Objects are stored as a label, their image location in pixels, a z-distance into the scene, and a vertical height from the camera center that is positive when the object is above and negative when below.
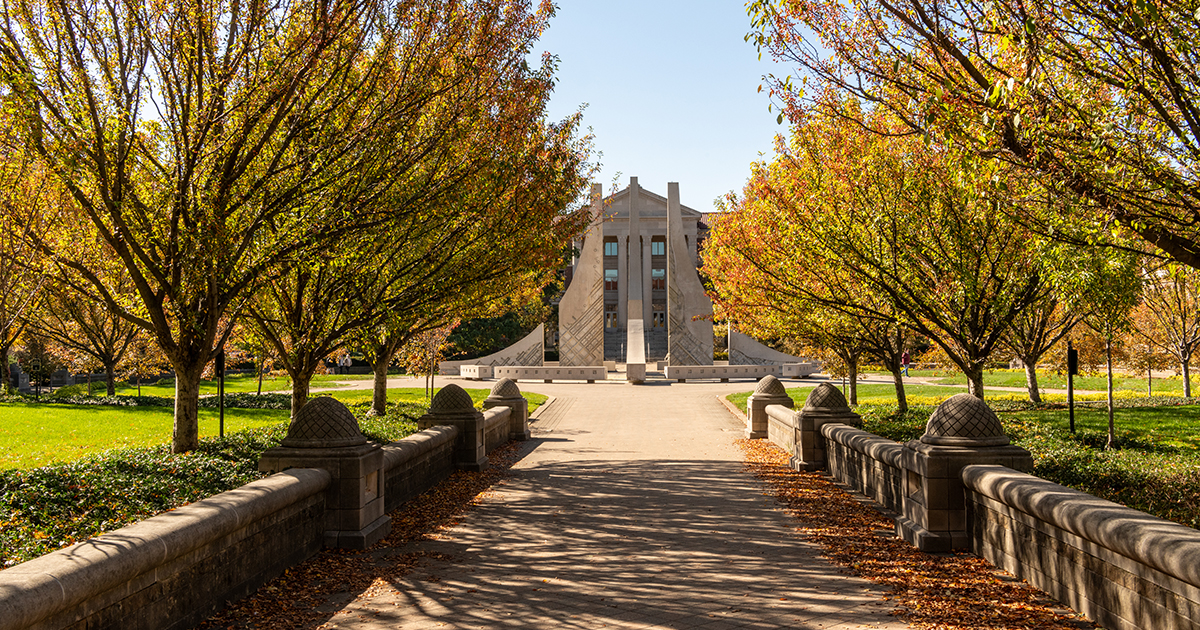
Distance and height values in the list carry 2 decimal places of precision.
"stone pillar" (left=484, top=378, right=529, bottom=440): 17.45 -1.05
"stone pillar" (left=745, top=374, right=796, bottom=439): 17.31 -1.02
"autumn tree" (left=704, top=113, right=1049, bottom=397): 11.72 +1.83
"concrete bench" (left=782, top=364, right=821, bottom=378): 43.69 -0.81
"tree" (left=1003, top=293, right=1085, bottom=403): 17.35 +0.53
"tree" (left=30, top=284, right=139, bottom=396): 24.14 +0.97
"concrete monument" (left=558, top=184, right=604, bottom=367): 47.00 +2.68
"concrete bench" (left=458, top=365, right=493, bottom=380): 44.69 -0.86
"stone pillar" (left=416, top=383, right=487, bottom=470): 12.77 -1.06
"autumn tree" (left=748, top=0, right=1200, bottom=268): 6.17 +2.22
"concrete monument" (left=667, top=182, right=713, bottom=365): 48.19 +2.68
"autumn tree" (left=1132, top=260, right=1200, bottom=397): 22.22 +1.09
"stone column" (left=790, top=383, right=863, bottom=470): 12.45 -1.04
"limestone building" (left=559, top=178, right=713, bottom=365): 47.53 +4.29
